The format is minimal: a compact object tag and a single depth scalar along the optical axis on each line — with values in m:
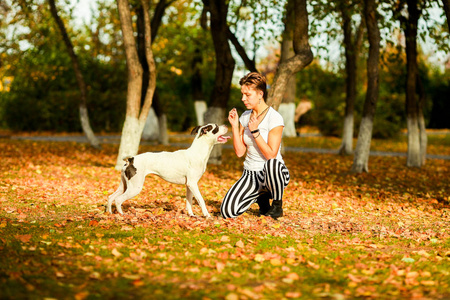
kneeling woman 7.04
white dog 7.01
